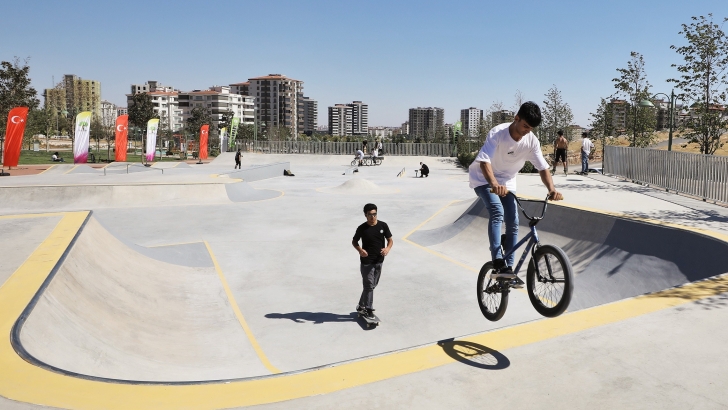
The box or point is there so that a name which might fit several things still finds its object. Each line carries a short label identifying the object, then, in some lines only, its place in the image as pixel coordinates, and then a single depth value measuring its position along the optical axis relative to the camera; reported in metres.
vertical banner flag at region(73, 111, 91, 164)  30.88
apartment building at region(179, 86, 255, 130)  183.38
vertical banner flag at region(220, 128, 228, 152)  63.07
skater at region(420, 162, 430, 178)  34.31
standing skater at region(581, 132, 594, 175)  25.41
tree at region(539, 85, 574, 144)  36.06
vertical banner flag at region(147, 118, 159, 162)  41.66
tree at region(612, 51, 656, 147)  30.31
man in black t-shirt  7.56
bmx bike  4.38
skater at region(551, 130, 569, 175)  22.81
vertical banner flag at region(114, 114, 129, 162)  34.91
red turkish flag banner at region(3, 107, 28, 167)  25.44
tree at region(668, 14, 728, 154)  18.72
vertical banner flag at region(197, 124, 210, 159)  56.00
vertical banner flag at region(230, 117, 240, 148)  64.19
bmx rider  4.77
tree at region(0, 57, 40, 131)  43.62
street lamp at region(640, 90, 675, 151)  22.25
